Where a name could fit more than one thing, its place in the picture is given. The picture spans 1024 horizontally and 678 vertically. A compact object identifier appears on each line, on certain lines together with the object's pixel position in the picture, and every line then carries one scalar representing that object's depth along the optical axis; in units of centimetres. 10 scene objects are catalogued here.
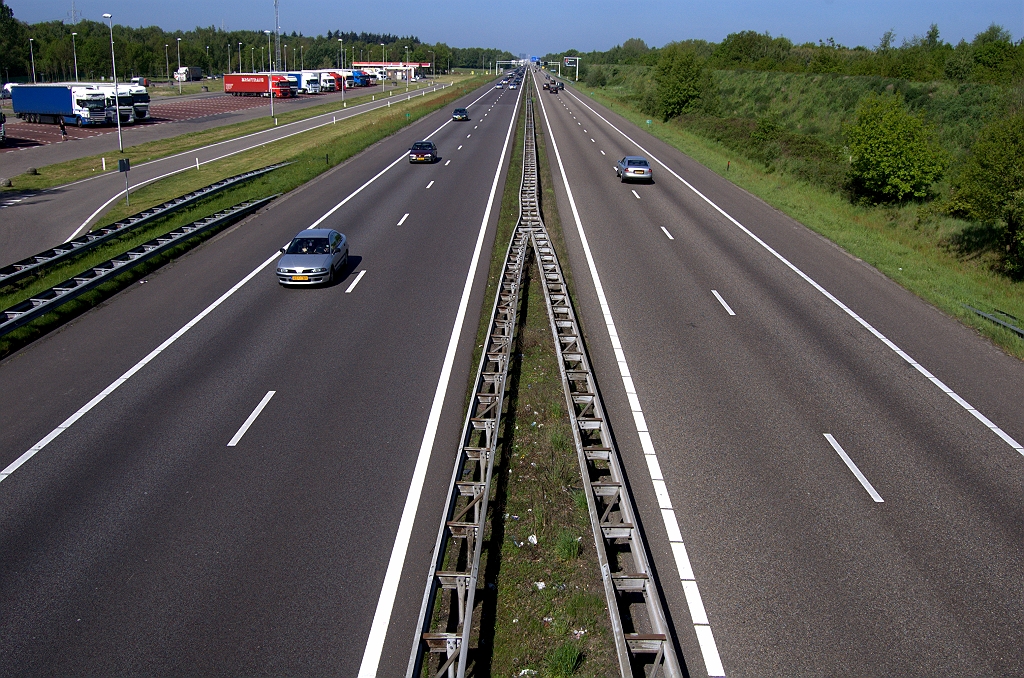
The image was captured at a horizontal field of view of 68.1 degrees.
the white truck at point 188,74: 14575
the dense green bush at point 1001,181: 2697
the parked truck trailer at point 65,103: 7119
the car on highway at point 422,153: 4738
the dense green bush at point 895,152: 3691
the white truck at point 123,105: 7288
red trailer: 11369
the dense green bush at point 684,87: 7688
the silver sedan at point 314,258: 2248
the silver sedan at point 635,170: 4141
